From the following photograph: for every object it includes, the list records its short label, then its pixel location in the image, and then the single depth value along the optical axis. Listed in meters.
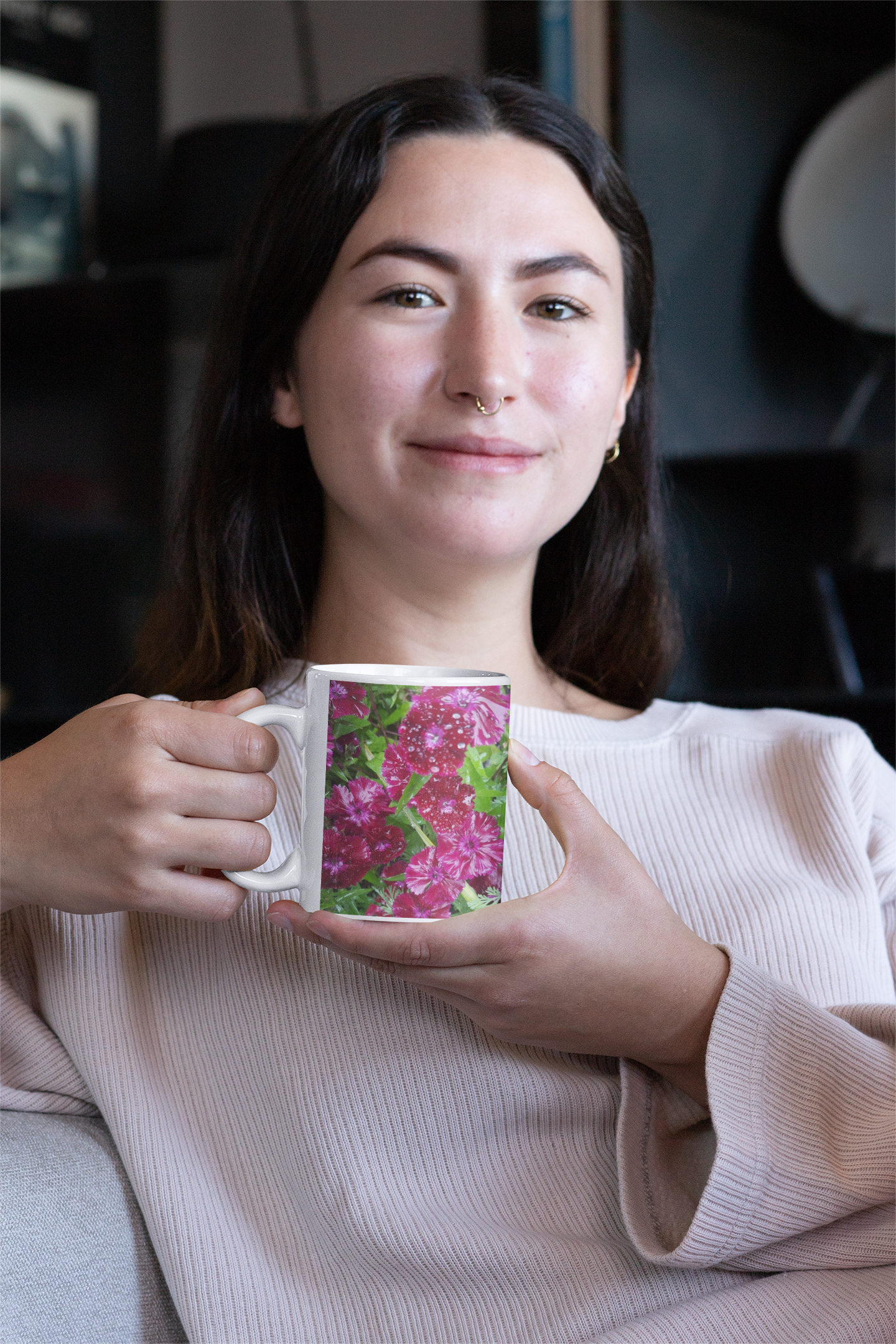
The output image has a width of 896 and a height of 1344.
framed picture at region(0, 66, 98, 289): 2.19
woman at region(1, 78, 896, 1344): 0.73
